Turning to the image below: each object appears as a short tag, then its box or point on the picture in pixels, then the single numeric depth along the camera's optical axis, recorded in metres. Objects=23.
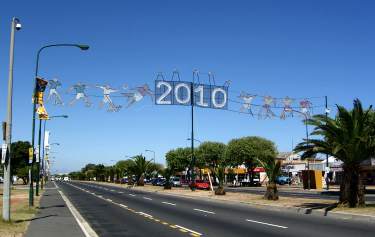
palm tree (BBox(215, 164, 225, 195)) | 44.08
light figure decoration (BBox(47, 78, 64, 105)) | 27.14
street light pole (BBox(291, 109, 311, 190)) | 61.22
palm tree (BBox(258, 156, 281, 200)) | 34.28
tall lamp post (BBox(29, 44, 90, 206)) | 25.67
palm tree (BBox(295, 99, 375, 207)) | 24.41
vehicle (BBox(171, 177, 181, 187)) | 88.93
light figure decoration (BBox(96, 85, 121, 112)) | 27.55
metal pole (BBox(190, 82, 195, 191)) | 52.36
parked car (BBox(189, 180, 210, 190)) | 70.11
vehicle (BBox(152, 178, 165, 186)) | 95.16
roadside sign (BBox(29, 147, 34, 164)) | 29.30
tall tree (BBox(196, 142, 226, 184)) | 99.12
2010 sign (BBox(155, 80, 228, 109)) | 28.67
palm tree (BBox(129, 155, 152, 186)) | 77.88
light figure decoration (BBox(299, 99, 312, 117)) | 32.00
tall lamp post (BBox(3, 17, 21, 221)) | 18.22
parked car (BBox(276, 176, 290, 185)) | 94.00
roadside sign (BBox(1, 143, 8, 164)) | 18.08
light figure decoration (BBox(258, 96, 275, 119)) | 30.89
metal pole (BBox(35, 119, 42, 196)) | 41.17
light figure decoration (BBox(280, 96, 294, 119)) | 31.20
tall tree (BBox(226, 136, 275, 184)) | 86.25
